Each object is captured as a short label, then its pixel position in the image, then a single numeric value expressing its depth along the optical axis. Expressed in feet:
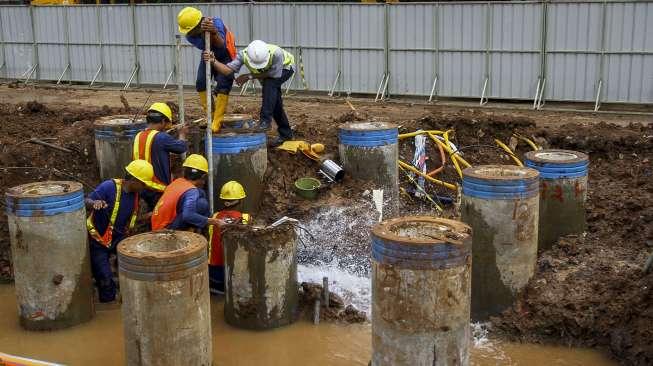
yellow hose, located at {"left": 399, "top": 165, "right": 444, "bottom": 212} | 34.98
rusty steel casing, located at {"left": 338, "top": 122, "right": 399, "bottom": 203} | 33.40
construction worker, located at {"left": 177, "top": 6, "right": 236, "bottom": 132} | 31.40
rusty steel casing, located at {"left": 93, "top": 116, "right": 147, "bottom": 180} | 33.65
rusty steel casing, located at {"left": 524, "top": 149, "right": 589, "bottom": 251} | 29.01
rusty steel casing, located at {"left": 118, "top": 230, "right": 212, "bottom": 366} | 21.68
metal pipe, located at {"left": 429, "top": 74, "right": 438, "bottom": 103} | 58.29
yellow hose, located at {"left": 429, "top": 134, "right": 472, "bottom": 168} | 36.66
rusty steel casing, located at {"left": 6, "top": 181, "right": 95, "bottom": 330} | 26.27
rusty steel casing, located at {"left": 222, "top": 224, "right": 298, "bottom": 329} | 26.23
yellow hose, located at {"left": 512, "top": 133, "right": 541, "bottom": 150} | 38.06
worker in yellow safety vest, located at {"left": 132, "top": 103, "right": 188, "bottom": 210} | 29.55
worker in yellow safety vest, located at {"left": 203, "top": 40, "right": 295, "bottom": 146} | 32.86
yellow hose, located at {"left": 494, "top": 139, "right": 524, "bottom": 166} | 36.99
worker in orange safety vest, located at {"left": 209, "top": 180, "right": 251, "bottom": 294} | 28.19
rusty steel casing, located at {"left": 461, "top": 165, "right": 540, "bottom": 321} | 25.76
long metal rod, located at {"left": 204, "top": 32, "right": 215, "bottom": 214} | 28.71
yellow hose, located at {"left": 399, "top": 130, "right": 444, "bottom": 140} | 37.90
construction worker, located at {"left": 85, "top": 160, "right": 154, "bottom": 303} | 27.96
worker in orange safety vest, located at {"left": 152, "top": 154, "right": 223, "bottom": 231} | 26.59
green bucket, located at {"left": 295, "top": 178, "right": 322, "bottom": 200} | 33.53
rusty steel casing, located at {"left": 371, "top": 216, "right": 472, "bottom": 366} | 19.33
